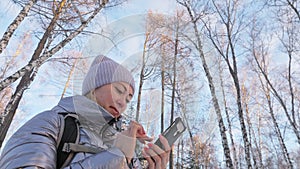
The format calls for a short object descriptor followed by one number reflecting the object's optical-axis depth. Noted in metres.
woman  0.78
